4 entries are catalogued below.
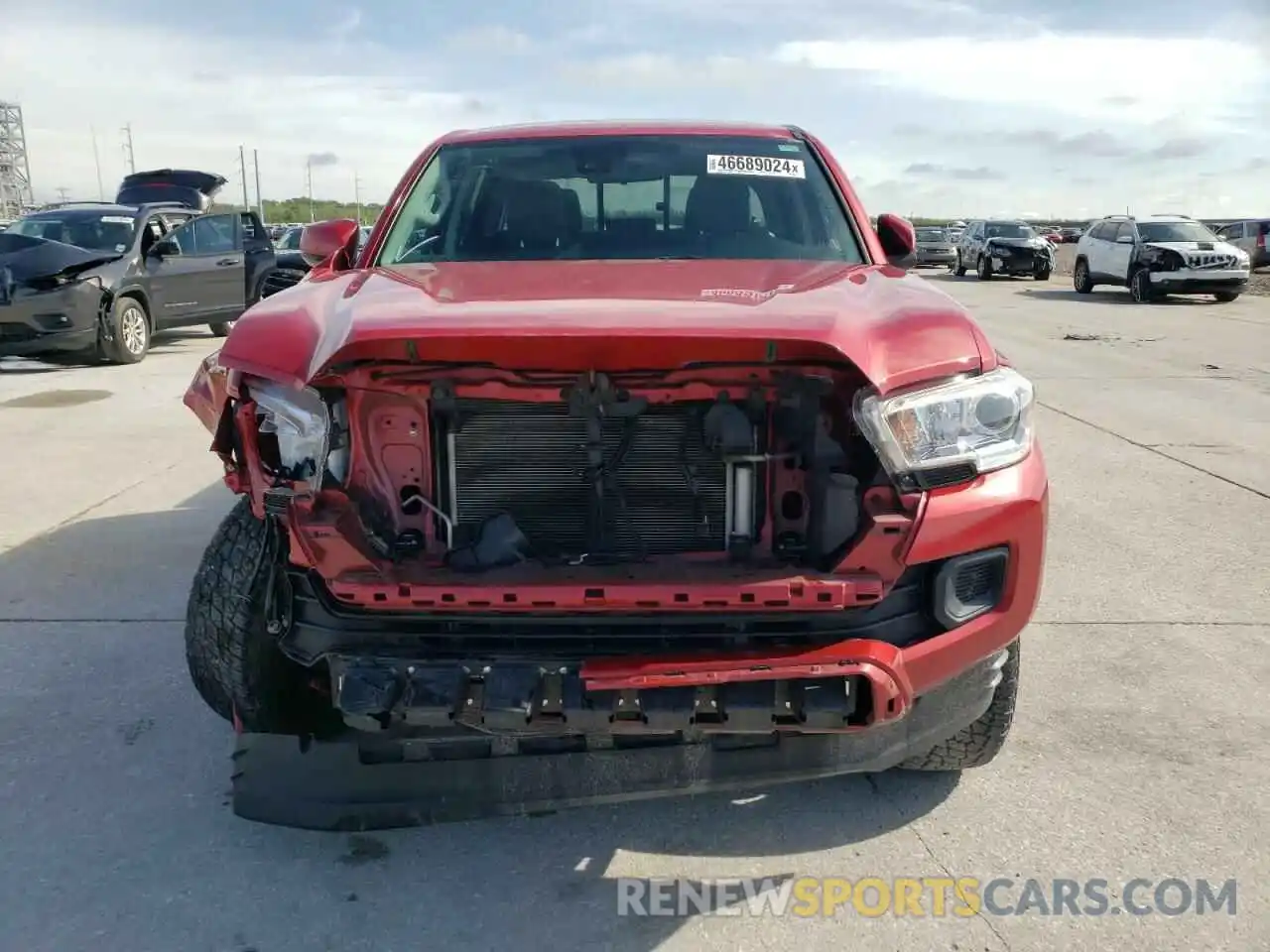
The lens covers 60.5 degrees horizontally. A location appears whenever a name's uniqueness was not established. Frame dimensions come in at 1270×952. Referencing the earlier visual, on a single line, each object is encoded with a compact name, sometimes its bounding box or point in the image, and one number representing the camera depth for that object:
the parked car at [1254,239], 27.00
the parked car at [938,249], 36.28
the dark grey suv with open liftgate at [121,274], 10.52
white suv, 19.30
